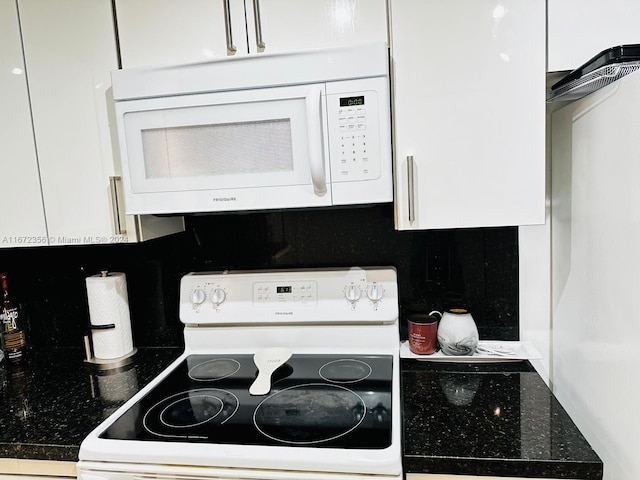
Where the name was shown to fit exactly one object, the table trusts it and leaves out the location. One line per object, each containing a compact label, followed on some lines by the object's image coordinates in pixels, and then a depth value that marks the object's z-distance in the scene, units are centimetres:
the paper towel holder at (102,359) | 156
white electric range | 101
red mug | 145
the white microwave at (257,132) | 117
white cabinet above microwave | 120
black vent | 96
